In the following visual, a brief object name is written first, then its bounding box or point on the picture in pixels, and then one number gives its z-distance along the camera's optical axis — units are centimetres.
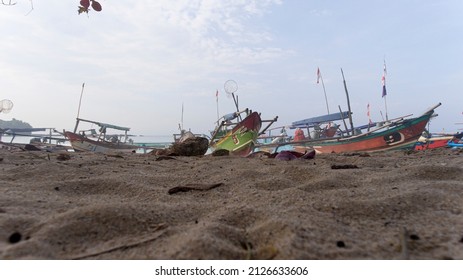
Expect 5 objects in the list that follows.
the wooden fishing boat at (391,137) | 826
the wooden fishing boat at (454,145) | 845
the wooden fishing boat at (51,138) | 1095
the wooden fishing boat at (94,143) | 1209
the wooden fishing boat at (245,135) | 863
